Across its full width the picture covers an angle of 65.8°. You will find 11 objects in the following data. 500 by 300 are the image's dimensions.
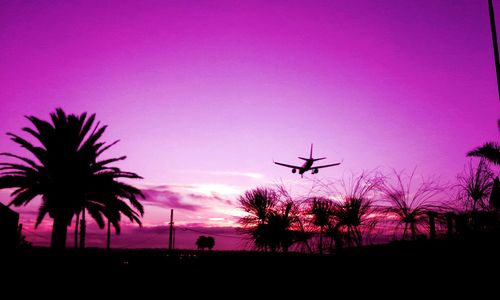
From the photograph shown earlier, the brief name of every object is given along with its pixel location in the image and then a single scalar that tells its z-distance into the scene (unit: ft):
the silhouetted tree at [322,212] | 37.06
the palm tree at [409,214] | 31.76
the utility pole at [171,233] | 145.96
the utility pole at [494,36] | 38.67
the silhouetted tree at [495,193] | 38.34
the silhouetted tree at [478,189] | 35.36
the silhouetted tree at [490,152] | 75.20
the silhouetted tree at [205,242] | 197.98
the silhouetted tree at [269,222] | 44.75
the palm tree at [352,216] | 34.32
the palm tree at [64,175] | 72.13
